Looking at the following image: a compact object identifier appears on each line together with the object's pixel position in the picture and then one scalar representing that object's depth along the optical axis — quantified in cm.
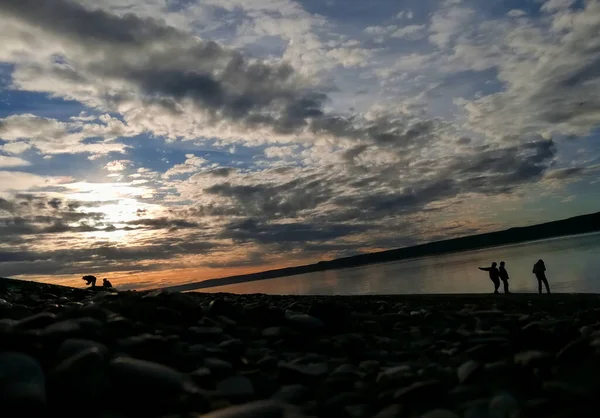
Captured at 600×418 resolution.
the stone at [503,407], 275
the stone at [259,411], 246
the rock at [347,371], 375
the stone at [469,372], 349
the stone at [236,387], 318
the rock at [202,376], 336
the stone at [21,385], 236
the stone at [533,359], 353
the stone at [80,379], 265
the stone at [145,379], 285
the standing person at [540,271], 1975
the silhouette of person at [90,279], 1963
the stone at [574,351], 339
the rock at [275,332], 521
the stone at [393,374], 357
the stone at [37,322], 363
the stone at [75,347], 316
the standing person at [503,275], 2083
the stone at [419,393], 312
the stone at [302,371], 366
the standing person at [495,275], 2146
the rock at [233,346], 432
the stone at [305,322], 546
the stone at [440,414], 273
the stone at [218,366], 371
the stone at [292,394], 318
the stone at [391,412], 286
